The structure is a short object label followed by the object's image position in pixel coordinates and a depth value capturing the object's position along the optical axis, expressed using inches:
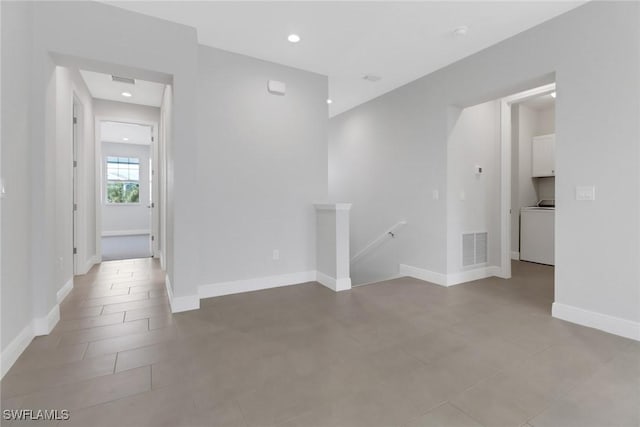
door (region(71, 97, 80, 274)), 176.1
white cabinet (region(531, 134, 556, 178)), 227.6
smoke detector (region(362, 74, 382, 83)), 171.6
